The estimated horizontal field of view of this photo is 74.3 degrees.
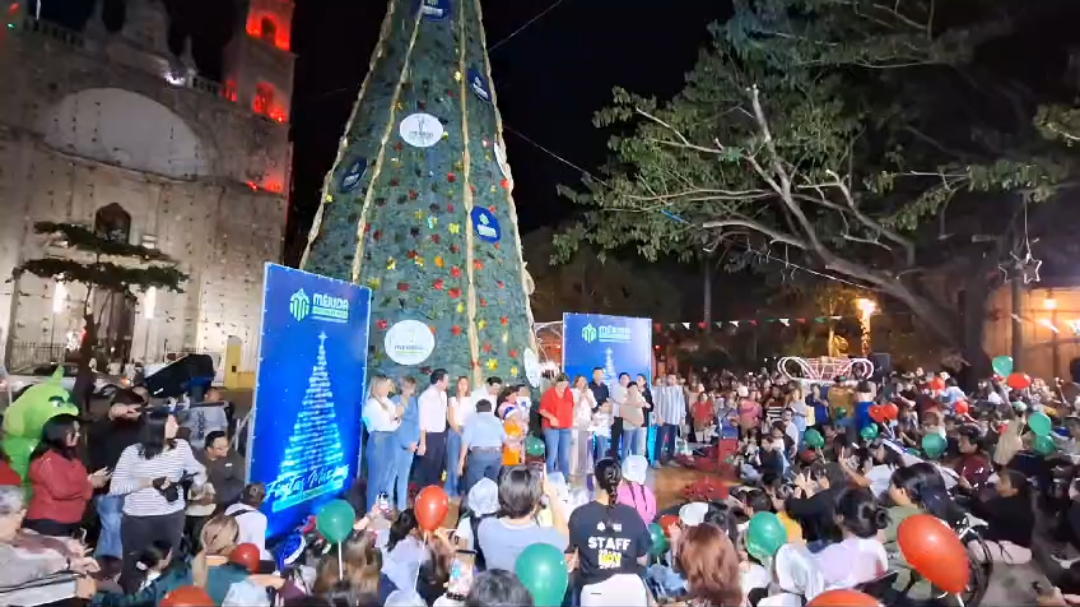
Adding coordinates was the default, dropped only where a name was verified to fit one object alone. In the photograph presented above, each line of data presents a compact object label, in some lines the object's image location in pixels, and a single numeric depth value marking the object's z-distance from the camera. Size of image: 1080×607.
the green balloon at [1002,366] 12.62
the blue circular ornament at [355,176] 9.55
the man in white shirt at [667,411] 11.43
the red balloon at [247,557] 3.55
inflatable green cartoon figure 5.13
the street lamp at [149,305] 24.48
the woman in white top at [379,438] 6.96
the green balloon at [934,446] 7.25
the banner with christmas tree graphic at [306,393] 5.66
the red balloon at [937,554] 3.08
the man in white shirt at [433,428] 7.65
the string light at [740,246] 13.29
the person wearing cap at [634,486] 4.43
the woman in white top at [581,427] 9.26
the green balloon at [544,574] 3.06
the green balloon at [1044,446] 6.44
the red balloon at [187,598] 2.67
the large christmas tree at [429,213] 9.22
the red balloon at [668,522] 4.89
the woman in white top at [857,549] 3.37
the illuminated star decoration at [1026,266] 12.26
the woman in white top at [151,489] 4.20
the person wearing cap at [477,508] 4.43
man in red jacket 8.84
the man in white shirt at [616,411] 10.07
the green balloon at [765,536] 3.94
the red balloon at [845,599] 2.41
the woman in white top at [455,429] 7.91
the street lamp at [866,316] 20.66
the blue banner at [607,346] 10.39
